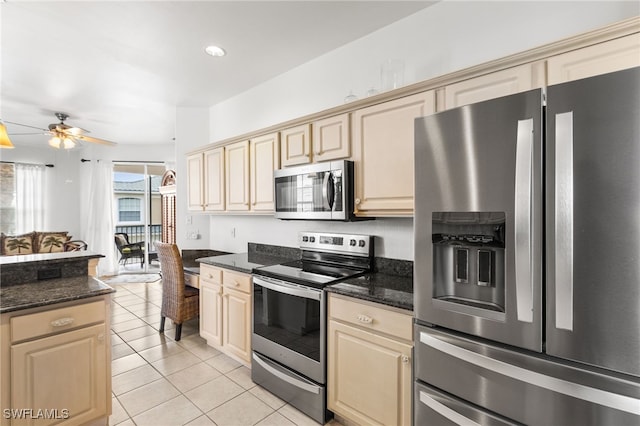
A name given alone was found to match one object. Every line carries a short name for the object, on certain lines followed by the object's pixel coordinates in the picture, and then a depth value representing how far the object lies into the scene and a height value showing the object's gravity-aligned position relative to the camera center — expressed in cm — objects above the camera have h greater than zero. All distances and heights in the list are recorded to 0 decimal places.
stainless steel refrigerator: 97 -17
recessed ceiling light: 266 +146
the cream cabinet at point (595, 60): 124 +67
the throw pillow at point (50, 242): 520 -48
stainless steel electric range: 200 -75
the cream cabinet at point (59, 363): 156 -83
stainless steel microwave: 220 +18
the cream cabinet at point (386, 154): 190 +41
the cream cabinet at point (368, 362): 161 -85
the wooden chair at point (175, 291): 318 -84
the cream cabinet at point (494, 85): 147 +68
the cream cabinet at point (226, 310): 257 -87
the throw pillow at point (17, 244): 505 -51
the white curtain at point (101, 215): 650 -1
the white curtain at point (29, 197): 596 +35
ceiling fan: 402 +108
